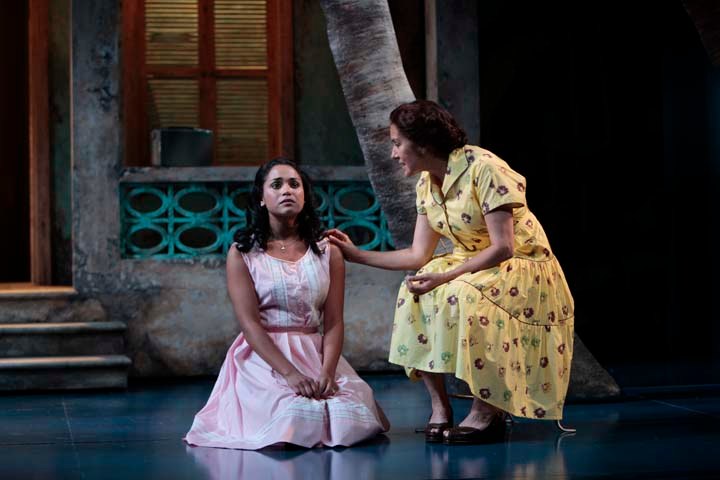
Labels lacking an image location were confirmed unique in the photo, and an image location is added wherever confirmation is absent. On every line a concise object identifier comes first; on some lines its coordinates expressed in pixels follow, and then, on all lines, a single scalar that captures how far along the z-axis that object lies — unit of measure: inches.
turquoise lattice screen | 613.3
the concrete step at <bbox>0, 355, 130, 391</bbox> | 558.6
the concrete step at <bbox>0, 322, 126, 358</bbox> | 578.6
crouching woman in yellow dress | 374.3
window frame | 672.4
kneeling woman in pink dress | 378.6
